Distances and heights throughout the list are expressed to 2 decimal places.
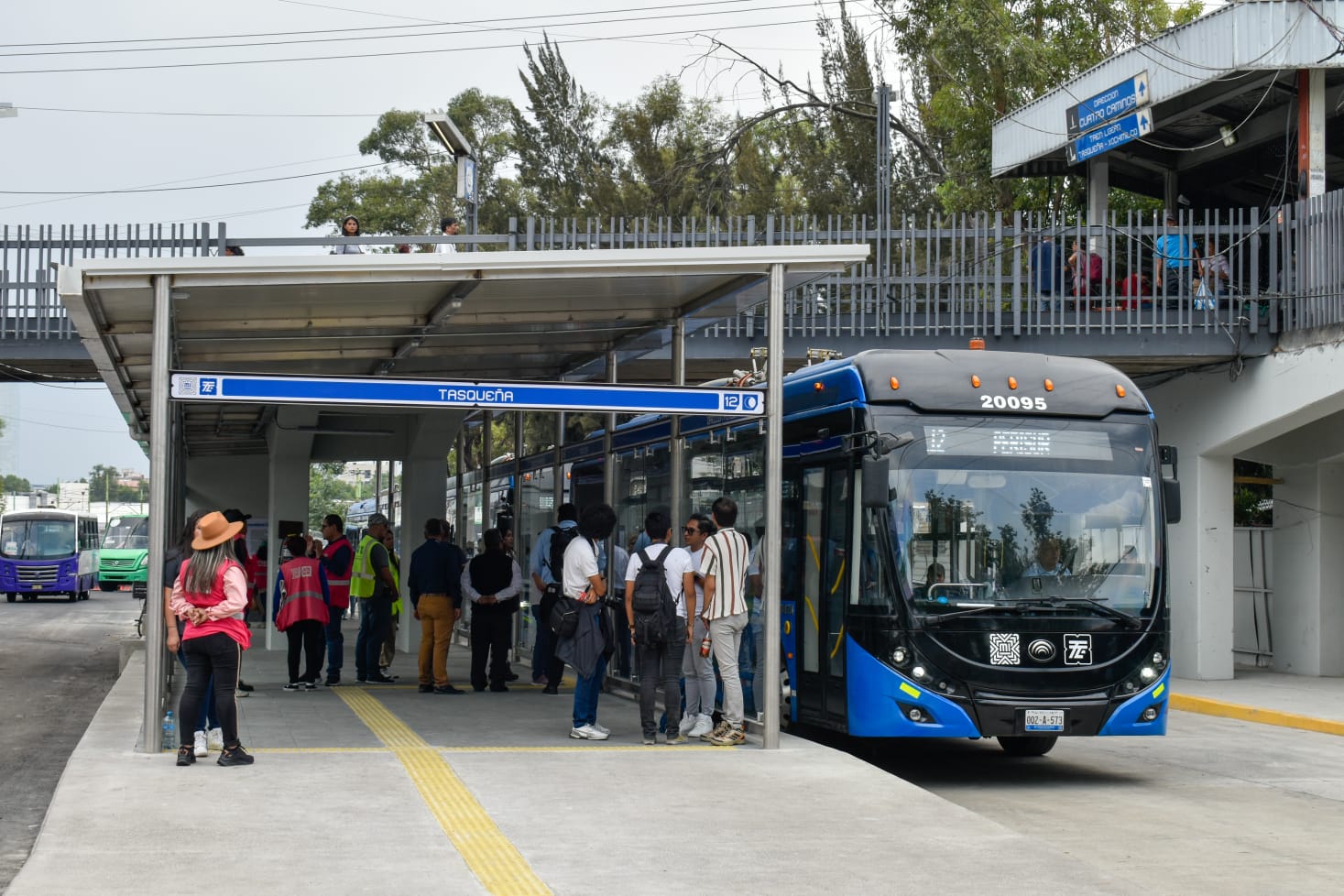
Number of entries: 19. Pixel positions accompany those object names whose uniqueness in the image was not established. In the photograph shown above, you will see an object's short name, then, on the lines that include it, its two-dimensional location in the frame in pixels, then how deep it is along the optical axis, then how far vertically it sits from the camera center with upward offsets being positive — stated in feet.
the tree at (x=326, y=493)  293.70 +11.61
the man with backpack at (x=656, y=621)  35.55 -1.64
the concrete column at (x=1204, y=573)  63.05 -0.76
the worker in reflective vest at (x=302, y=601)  48.14 -1.76
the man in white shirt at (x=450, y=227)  59.47 +11.88
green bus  186.26 -1.35
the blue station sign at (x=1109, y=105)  63.57 +18.31
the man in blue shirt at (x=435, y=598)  49.75 -1.66
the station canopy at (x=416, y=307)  33.30 +5.82
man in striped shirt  36.14 -1.17
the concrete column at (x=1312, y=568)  64.90 -0.56
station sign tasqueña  33.30 +3.26
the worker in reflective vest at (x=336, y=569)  50.75 -0.81
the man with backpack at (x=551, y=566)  47.47 -0.61
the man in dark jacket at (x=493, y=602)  49.37 -1.75
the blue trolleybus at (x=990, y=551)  34.53 +0.00
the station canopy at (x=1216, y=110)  57.41 +17.94
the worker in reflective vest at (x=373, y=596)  51.90 -1.68
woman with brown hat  31.01 -1.50
